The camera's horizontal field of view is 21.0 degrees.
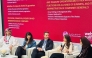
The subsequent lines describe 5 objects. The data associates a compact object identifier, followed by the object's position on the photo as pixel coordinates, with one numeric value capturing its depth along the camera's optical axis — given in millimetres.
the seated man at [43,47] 7785
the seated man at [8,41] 8562
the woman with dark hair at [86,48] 6516
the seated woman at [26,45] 8078
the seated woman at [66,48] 7242
